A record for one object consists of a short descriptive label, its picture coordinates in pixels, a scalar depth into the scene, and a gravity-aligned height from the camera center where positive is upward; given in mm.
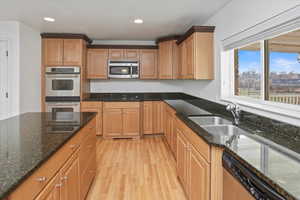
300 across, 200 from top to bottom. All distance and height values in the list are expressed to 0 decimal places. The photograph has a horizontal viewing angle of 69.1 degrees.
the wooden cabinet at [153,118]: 4988 -509
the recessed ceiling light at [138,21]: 3646 +1273
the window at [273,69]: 1947 +273
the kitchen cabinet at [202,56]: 3315 +612
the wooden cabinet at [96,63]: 5148 +779
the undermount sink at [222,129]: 2251 -352
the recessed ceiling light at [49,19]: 3588 +1285
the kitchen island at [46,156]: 986 -342
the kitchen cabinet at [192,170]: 1670 -676
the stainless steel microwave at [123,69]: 5145 +638
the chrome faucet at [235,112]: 2252 -167
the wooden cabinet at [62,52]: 4652 +941
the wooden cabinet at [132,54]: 5195 +1000
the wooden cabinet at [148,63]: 5230 +790
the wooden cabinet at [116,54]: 5156 +993
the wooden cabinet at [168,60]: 4930 +835
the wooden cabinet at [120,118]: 4852 -495
